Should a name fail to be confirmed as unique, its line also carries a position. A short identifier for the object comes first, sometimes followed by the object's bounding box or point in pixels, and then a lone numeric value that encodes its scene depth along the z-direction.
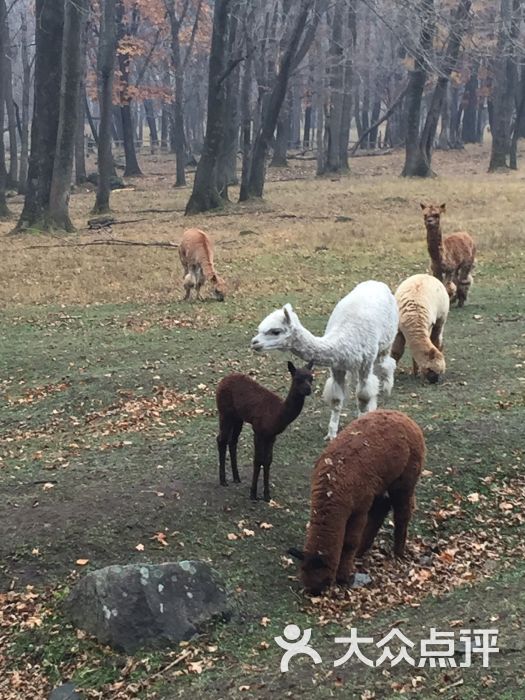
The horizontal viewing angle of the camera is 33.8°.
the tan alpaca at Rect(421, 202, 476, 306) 13.65
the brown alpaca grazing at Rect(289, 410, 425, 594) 5.52
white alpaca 7.22
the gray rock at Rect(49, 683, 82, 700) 4.75
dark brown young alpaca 6.48
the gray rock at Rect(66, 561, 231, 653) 5.16
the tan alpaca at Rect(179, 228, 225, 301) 15.34
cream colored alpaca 9.96
